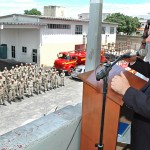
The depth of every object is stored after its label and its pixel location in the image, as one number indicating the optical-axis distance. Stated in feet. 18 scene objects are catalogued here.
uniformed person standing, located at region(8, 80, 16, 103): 25.58
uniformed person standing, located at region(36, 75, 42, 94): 29.04
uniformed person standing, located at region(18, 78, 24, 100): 26.53
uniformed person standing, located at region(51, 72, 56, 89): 31.34
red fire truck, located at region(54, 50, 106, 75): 38.35
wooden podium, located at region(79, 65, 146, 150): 4.44
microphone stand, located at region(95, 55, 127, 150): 4.11
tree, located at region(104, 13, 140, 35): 88.13
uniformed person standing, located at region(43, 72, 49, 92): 30.28
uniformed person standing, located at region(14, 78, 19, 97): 26.31
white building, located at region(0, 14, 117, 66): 42.15
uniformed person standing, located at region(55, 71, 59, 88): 31.43
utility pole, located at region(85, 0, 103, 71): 5.81
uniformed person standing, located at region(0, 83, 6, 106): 24.81
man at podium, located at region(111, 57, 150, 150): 3.70
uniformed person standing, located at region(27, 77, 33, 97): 27.43
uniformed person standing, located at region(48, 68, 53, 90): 31.39
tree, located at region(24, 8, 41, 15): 133.03
